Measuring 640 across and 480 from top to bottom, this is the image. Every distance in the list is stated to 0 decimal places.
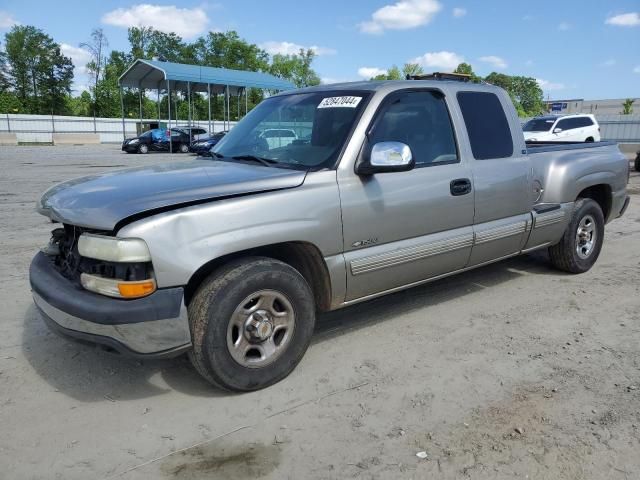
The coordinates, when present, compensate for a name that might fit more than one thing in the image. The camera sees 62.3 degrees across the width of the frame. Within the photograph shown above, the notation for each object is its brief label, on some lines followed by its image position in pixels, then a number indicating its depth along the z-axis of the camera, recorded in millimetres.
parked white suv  21562
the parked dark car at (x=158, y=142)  29672
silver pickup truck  2766
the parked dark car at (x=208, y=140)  28761
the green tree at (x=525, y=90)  102625
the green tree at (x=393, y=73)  70312
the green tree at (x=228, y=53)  76250
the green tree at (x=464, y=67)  73362
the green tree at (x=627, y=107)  47381
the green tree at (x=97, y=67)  70750
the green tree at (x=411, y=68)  64194
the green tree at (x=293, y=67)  80500
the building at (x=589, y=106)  67125
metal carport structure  29375
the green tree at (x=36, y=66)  73188
